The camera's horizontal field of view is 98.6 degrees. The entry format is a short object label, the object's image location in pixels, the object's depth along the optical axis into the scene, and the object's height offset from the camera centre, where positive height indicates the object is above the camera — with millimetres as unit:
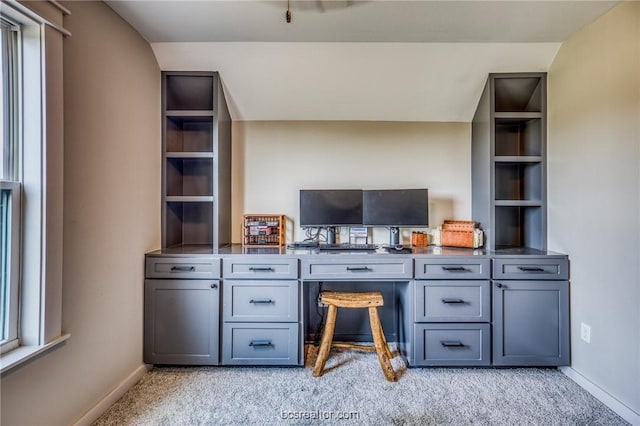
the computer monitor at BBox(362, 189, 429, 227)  2381 +53
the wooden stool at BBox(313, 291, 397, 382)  1966 -816
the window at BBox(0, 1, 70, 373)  1268 +158
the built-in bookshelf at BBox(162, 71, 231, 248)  2256 +463
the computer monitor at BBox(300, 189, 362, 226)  2459 +53
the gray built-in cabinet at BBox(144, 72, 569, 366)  2014 -670
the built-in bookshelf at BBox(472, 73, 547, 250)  2236 +442
